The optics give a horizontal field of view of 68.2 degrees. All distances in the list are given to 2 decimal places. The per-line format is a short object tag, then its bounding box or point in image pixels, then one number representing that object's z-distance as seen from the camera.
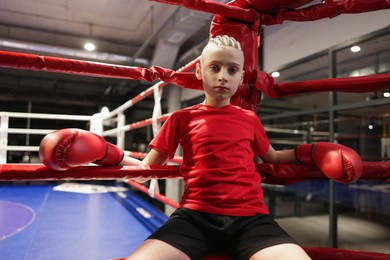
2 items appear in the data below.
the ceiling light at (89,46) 4.79
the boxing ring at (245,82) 0.92
